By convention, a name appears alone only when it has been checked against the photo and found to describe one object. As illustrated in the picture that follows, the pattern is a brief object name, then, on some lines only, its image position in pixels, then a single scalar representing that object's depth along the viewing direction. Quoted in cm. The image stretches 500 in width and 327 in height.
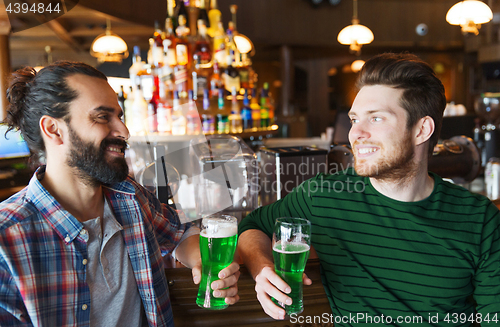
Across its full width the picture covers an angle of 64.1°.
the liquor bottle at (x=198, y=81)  316
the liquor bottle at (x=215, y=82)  319
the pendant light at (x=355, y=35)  501
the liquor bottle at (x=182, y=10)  326
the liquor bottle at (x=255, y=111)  340
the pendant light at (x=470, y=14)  409
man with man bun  95
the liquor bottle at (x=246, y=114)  330
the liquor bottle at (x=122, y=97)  276
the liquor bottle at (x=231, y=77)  330
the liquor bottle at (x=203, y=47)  309
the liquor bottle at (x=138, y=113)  294
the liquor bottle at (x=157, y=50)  304
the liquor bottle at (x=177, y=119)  273
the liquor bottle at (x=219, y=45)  319
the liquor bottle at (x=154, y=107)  280
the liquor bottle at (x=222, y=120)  305
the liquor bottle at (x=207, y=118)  303
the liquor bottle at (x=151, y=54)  304
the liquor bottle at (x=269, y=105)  363
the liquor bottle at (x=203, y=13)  325
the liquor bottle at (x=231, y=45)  323
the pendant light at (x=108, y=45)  407
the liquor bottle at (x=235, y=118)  326
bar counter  119
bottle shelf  191
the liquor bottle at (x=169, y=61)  302
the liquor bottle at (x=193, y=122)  258
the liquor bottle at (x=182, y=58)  300
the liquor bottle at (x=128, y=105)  304
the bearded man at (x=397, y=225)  114
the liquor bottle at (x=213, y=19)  345
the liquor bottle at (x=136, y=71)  315
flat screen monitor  217
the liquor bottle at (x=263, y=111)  356
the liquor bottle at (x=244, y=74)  341
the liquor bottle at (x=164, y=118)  278
